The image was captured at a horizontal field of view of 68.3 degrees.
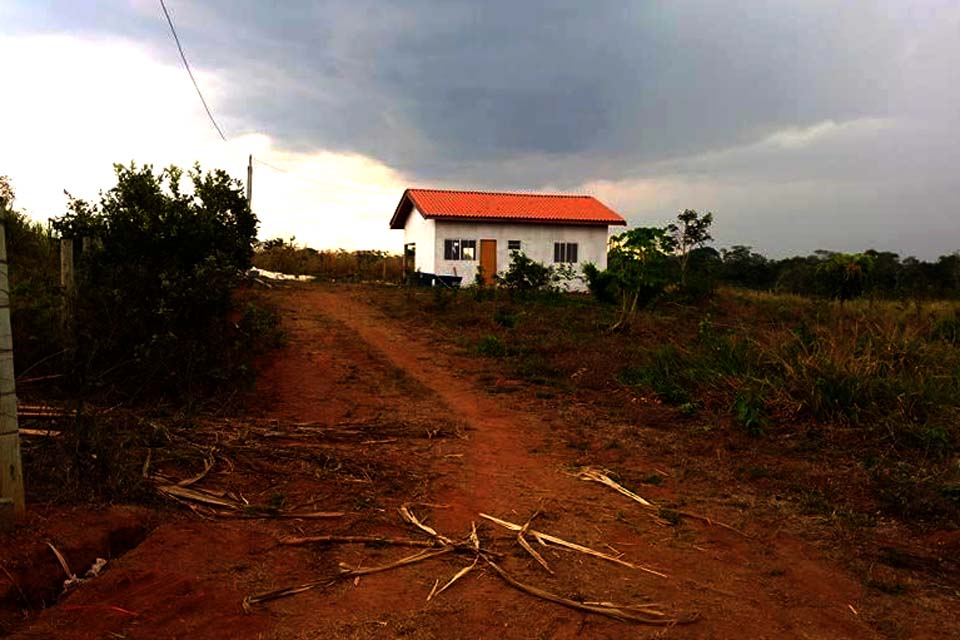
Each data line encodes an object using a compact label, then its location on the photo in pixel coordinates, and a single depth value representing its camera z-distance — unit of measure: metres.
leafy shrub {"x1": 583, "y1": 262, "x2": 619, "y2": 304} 18.53
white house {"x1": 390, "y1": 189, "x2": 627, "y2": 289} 24.55
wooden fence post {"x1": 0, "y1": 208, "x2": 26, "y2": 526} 3.39
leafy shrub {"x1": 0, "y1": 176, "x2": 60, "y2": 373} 7.35
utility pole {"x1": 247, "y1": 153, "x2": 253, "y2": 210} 25.56
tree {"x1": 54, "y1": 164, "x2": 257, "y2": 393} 7.18
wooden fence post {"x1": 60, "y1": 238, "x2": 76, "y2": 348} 7.14
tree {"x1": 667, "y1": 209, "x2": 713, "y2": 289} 22.92
